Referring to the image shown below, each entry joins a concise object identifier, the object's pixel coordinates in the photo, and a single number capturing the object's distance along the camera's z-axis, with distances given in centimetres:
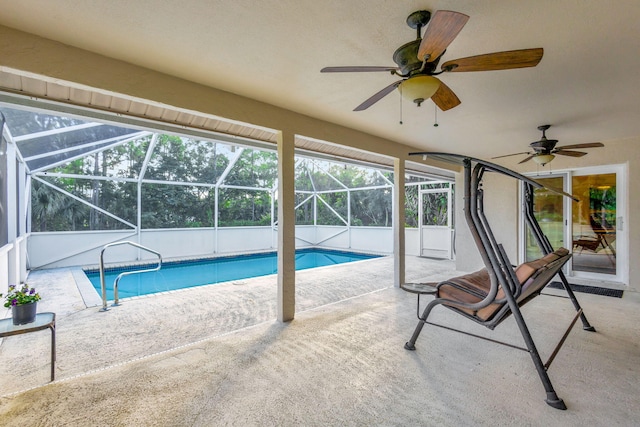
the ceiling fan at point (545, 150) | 415
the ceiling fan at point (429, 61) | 159
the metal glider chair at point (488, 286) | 216
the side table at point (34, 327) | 215
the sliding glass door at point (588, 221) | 518
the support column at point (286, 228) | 354
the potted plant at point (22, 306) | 226
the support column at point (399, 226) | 518
